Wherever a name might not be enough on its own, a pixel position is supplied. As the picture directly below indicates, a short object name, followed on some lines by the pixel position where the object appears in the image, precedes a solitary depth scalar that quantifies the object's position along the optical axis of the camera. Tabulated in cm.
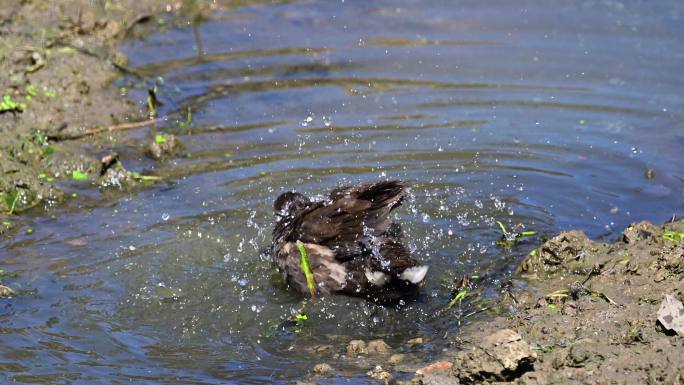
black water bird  1236
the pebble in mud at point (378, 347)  1136
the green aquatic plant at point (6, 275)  1355
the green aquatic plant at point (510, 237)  1443
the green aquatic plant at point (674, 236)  1252
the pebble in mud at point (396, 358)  1102
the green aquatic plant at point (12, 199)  1580
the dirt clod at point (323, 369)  1081
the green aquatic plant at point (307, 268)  1270
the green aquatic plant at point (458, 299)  1256
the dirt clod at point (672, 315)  976
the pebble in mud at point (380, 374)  1049
